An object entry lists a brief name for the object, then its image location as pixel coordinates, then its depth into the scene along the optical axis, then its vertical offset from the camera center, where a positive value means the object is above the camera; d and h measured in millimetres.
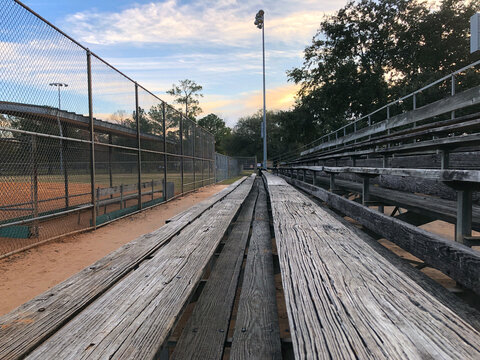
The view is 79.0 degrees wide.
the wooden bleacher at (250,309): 921 -587
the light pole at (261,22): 24039 +12056
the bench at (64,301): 1021 -595
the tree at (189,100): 58156 +13450
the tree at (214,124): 77250 +11364
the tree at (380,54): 19953 +8380
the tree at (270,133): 25625 +3816
